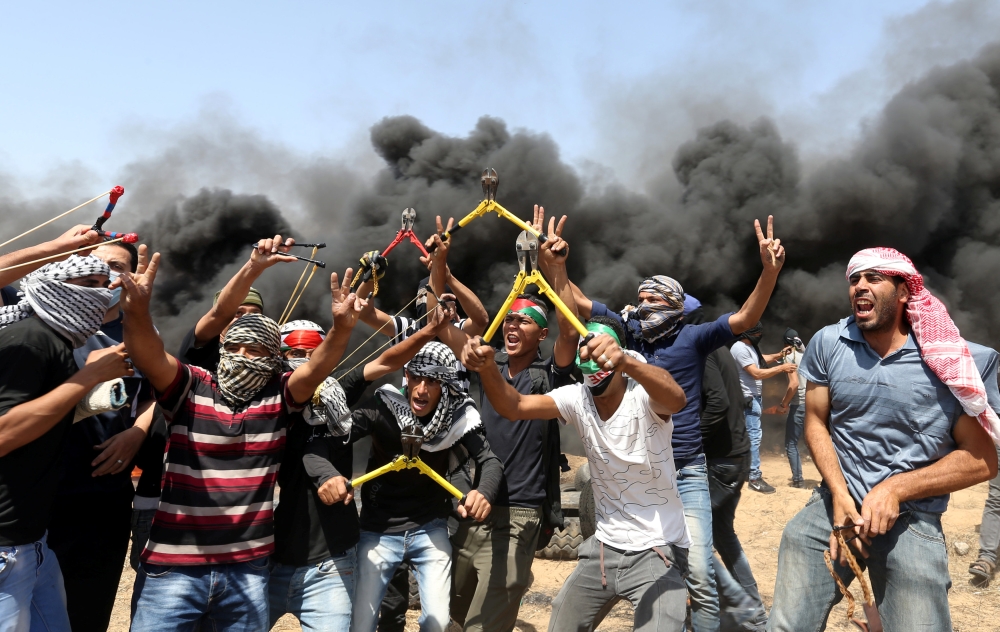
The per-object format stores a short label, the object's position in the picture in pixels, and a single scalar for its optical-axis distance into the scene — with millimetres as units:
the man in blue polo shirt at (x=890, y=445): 2814
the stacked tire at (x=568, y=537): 6418
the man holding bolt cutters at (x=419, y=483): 3480
